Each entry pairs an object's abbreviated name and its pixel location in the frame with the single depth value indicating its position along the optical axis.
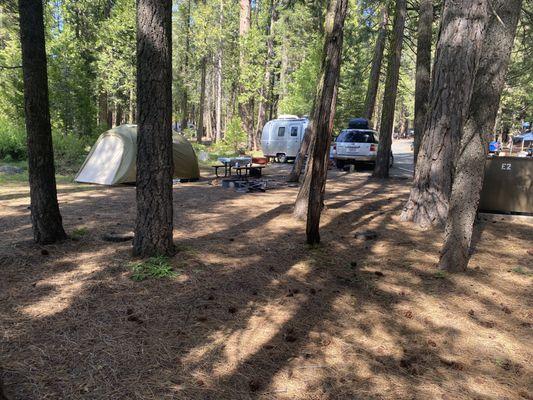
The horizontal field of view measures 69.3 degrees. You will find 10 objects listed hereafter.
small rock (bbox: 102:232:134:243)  6.14
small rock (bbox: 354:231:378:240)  7.03
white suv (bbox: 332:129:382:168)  18.97
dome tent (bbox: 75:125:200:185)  12.41
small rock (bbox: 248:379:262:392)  2.89
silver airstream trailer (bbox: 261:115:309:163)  22.50
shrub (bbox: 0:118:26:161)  17.53
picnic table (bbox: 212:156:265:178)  14.44
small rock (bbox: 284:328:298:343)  3.56
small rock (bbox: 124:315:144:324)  3.76
